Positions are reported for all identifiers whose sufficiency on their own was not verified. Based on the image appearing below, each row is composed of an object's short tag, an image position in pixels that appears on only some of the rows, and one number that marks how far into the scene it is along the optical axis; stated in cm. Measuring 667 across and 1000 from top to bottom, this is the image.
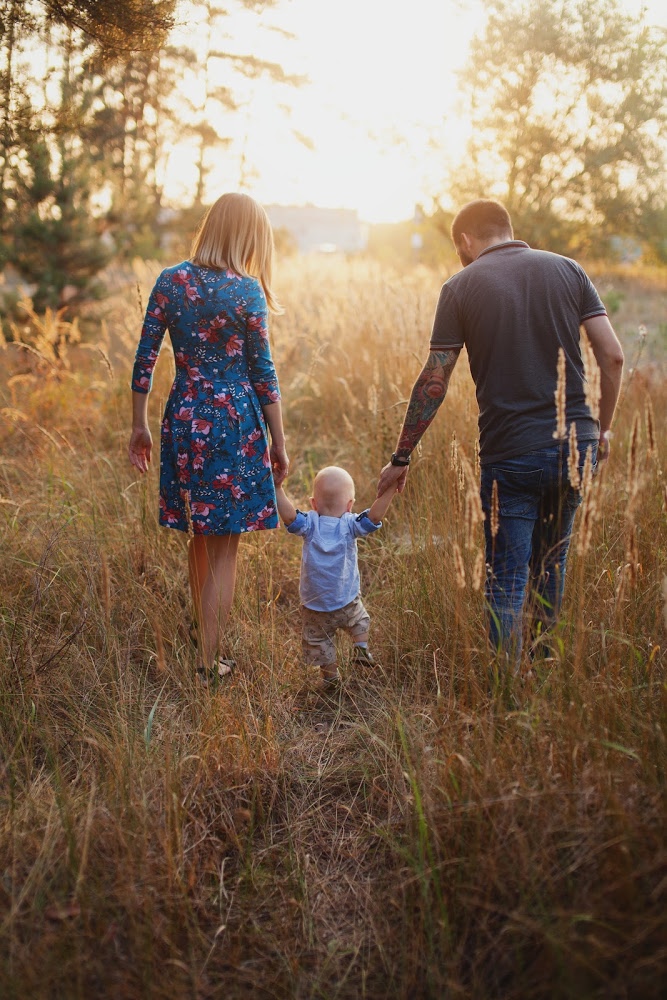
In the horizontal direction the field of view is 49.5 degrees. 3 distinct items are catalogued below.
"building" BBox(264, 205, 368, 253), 5759
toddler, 273
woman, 280
